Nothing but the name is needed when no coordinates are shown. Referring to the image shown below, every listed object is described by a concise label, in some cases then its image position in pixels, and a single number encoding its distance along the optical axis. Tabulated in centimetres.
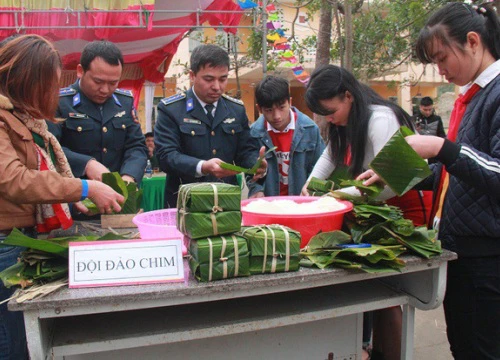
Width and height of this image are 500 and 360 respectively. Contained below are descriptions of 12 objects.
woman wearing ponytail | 145
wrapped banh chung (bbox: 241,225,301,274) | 129
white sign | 123
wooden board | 190
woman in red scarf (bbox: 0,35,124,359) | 137
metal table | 119
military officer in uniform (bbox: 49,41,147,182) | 232
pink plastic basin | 148
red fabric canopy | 481
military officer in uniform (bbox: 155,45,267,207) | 236
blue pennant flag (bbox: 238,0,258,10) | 465
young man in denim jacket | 275
